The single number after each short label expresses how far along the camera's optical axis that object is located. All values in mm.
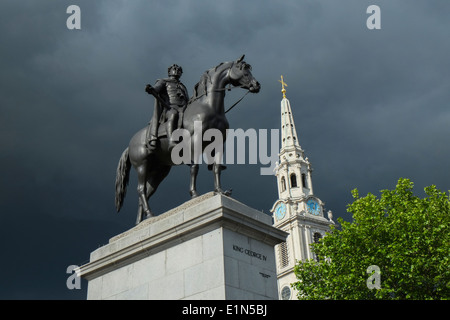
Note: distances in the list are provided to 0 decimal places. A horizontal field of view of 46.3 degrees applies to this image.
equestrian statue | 13781
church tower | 88812
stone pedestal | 11195
